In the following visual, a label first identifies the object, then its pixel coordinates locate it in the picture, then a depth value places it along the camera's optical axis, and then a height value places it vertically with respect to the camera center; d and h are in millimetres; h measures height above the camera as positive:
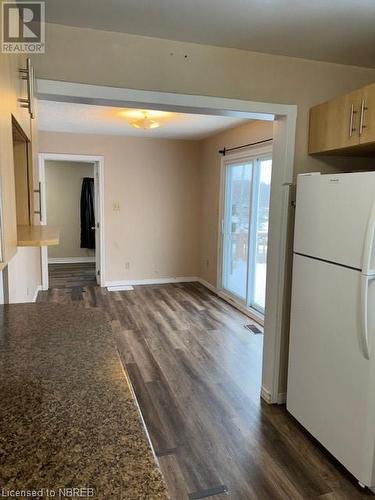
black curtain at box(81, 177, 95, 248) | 8189 -222
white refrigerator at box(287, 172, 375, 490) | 1844 -614
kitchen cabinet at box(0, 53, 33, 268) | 1136 +247
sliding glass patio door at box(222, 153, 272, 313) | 4652 -297
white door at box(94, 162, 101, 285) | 6027 -194
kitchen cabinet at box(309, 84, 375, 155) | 2012 +512
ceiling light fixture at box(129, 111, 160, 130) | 4242 +968
